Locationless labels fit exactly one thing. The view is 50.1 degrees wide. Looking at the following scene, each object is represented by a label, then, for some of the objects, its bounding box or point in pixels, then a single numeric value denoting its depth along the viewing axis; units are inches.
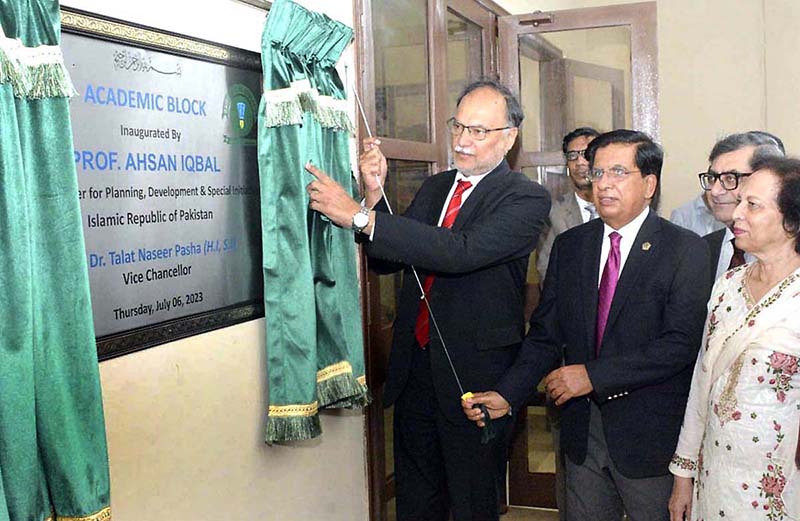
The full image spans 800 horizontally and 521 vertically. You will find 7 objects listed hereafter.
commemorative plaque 64.9
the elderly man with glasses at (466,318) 91.5
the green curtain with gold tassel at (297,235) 82.0
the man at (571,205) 126.5
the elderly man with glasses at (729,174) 92.4
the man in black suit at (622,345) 84.5
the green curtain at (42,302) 53.6
